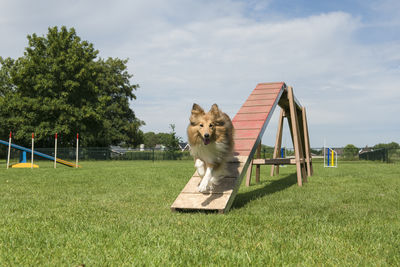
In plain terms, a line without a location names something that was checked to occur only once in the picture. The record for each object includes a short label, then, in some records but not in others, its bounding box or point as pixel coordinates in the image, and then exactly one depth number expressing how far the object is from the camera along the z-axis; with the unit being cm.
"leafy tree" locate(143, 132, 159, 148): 11575
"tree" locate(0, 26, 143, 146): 3105
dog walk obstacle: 513
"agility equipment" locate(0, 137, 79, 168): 1833
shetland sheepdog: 506
